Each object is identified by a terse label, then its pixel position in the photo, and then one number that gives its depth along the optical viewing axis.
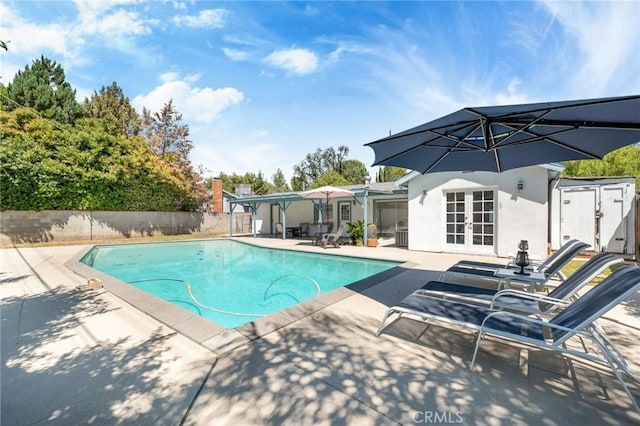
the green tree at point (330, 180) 38.97
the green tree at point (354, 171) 44.44
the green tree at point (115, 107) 23.44
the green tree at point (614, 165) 16.98
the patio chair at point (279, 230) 17.05
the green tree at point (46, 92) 20.02
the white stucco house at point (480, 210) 8.34
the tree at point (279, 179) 49.25
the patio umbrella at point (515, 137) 2.65
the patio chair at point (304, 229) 17.50
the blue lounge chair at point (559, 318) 2.16
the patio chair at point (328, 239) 11.69
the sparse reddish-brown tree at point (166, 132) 23.30
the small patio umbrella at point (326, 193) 11.69
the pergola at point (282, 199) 11.94
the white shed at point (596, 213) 8.13
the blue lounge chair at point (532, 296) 3.21
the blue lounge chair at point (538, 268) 4.64
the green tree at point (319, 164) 46.81
